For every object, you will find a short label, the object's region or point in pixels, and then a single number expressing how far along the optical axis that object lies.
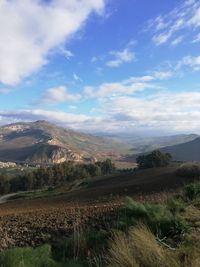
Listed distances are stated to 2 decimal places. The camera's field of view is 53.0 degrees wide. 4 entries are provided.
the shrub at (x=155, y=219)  4.16
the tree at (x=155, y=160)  35.93
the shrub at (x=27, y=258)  3.13
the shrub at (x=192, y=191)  6.71
